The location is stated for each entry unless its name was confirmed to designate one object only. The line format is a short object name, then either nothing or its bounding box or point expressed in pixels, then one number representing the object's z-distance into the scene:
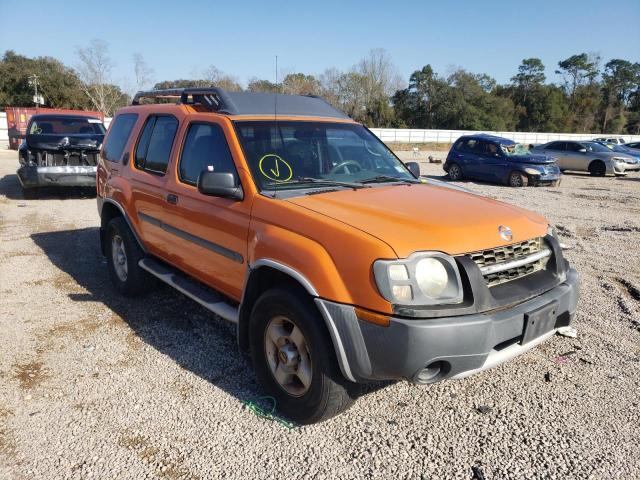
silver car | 19.83
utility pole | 47.00
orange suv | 2.54
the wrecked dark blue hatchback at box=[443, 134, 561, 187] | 15.70
